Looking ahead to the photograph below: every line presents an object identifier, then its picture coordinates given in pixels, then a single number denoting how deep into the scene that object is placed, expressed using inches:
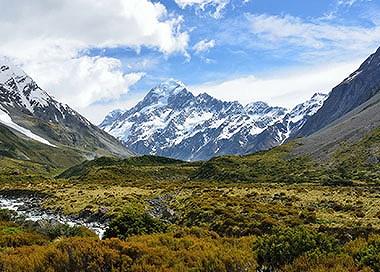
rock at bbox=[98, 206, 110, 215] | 1573.0
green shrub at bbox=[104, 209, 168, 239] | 876.2
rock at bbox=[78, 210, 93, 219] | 1594.9
